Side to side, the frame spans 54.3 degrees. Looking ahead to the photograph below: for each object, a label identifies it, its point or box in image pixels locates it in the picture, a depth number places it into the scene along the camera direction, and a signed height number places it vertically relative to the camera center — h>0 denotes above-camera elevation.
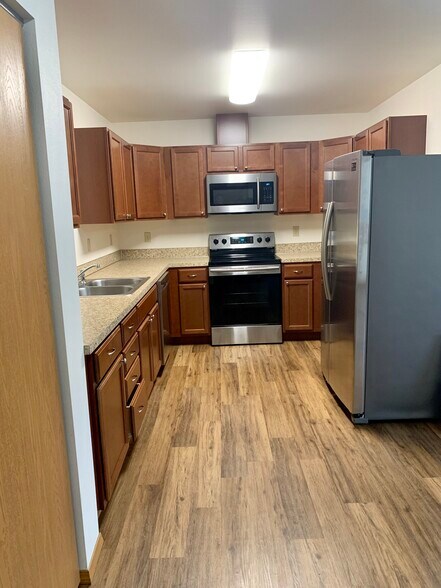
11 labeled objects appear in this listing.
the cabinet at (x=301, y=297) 4.45 -0.94
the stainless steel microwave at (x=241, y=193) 4.54 +0.15
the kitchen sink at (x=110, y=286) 3.23 -0.59
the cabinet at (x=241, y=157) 4.56 +0.52
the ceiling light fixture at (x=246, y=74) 2.94 +0.99
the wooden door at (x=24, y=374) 1.12 -0.46
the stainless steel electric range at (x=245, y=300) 4.42 -0.95
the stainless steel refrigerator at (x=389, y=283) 2.59 -0.50
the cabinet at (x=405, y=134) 3.54 +0.56
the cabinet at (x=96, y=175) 3.46 +0.29
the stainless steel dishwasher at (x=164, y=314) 3.82 -0.97
